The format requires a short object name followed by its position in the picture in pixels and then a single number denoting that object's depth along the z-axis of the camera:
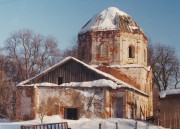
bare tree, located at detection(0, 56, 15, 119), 39.50
